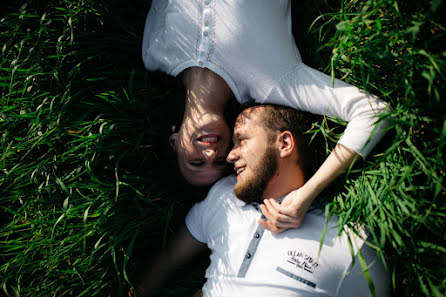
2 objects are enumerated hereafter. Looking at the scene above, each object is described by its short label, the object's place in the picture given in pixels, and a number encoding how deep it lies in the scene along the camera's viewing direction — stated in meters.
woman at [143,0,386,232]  1.00
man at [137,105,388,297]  0.97
